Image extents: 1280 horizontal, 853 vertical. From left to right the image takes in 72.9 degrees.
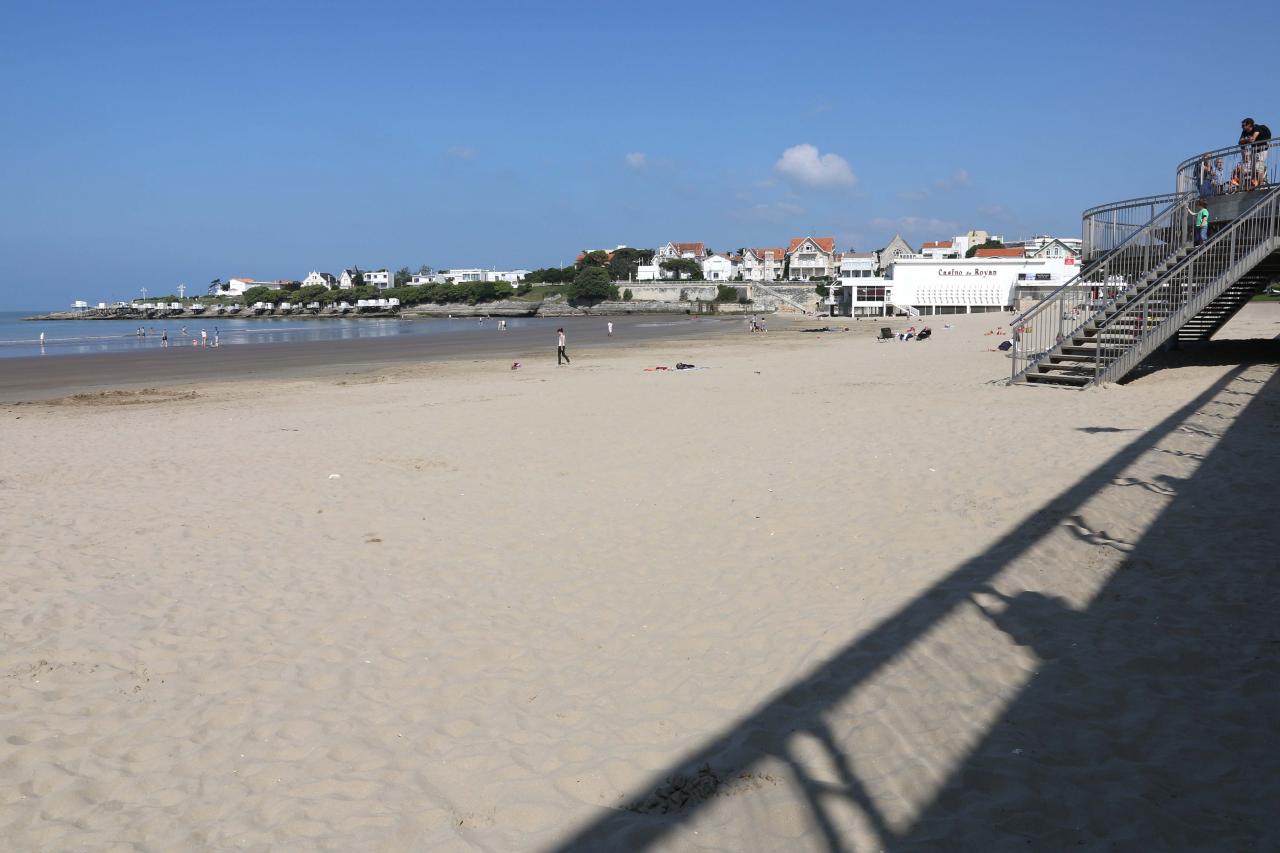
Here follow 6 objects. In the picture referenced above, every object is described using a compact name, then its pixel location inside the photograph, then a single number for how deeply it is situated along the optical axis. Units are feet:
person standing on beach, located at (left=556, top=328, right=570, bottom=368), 105.19
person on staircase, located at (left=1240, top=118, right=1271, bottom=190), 54.04
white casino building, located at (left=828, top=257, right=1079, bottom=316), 253.65
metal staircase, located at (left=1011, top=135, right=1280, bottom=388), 51.57
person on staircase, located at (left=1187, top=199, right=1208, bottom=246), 56.80
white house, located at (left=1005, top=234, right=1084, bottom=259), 367.50
